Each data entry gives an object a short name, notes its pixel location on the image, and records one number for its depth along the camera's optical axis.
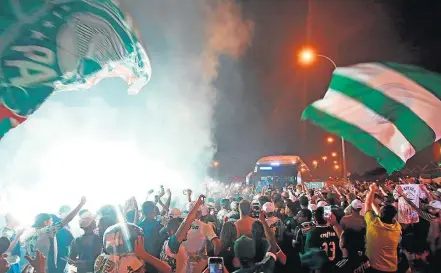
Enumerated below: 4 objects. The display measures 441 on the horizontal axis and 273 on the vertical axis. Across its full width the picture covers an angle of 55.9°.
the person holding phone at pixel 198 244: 5.13
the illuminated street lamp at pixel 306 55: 12.07
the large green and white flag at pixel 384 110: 7.57
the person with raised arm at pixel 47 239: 5.66
